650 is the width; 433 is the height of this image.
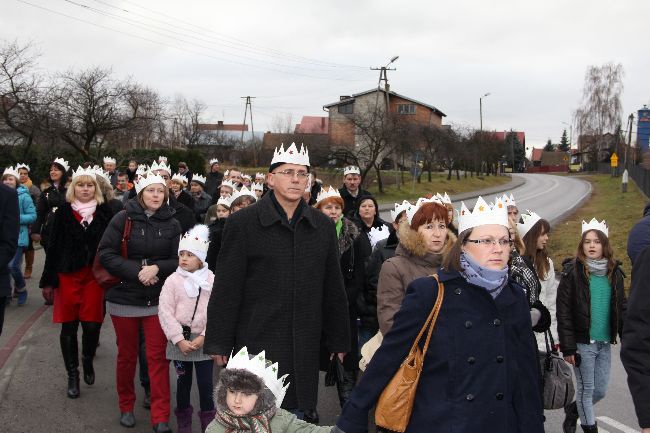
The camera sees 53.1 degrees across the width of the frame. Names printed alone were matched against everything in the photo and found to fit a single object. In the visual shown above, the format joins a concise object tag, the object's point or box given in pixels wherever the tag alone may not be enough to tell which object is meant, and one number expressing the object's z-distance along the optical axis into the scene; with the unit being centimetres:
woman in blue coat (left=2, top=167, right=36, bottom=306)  956
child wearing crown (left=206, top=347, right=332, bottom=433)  353
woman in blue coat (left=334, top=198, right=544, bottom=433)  273
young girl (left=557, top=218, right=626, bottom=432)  540
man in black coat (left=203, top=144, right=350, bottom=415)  381
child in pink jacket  516
